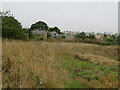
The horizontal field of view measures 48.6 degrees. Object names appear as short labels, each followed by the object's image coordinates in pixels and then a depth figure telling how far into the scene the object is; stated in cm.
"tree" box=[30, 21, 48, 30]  4300
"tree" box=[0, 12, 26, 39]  1252
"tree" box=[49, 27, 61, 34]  4349
